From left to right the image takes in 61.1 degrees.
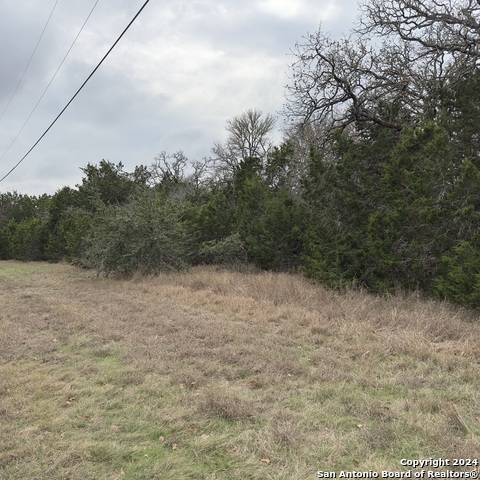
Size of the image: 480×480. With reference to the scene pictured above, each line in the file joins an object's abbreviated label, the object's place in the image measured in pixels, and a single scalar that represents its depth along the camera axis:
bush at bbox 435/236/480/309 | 7.61
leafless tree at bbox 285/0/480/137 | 10.72
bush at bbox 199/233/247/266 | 17.12
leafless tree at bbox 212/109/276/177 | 34.66
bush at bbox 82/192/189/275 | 16.25
